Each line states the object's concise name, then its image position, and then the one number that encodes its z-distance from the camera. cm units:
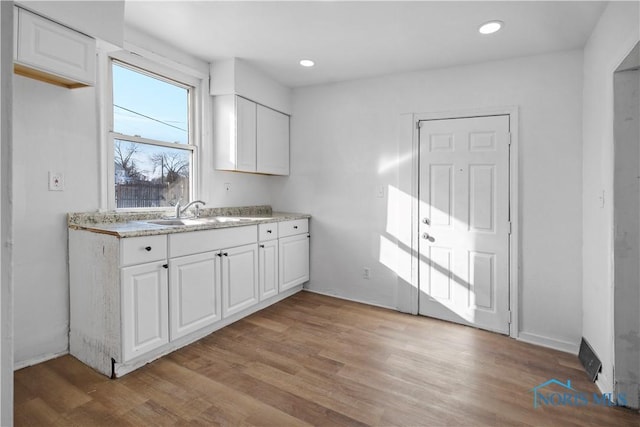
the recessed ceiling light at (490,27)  231
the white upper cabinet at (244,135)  321
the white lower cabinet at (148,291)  204
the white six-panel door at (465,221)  284
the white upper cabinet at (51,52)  175
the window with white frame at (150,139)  265
